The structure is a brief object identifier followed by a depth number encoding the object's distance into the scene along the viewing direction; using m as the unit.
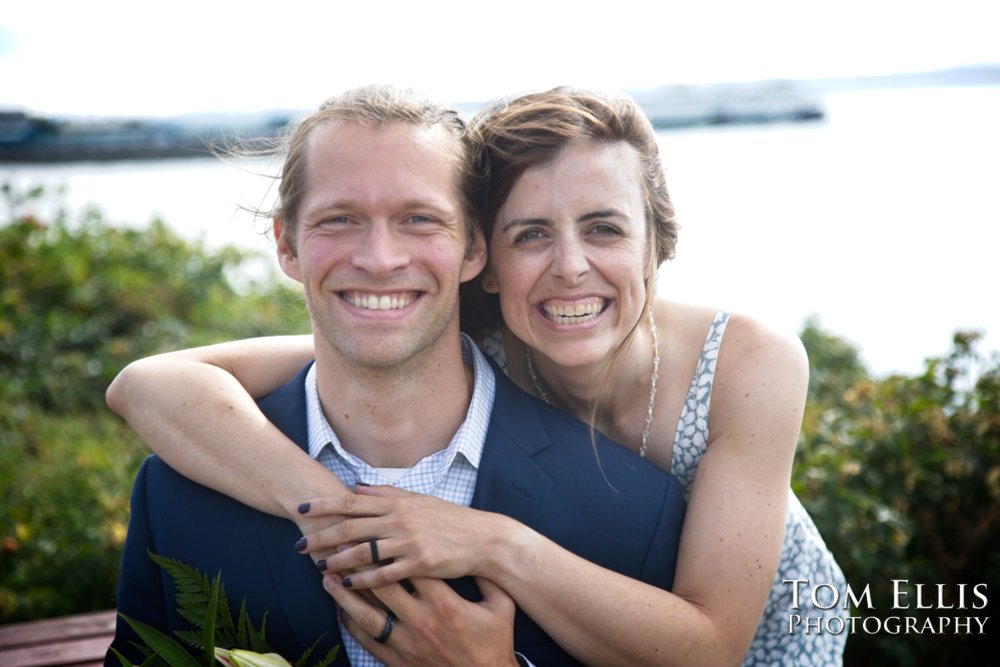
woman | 2.40
